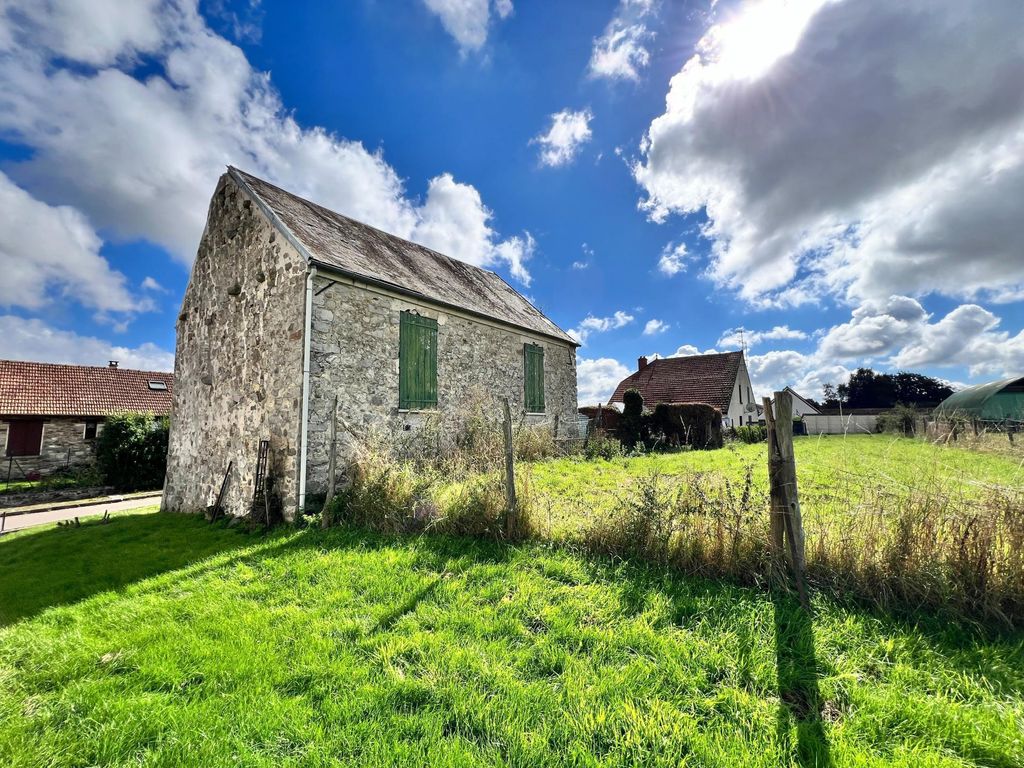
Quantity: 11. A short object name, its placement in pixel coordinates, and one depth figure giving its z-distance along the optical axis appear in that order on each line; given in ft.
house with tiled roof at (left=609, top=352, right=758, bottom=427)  76.48
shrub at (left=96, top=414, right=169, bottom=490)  47.32
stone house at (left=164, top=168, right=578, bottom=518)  22.71
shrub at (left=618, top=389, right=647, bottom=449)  50.57
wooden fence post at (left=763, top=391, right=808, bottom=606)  10.71
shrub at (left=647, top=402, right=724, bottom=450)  51.21
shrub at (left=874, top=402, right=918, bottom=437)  60.18
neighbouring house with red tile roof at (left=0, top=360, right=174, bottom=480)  58.59
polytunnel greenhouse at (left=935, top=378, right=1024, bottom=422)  68.03
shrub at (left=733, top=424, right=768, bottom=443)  63.26
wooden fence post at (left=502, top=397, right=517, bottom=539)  15.58
